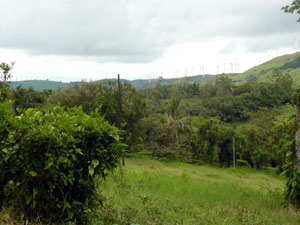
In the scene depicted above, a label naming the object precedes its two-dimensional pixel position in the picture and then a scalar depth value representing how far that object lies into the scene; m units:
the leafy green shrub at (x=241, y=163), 22.73
